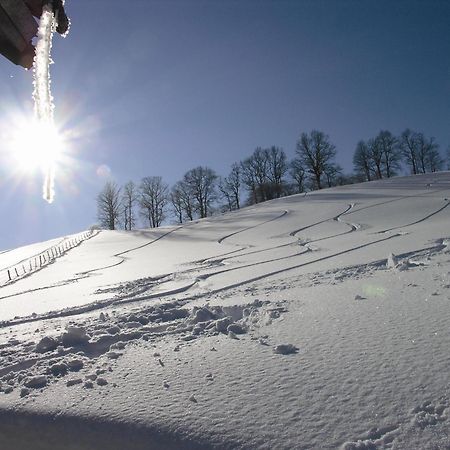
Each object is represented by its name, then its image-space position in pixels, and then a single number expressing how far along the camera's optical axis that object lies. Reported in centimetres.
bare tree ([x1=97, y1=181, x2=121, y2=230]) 5816
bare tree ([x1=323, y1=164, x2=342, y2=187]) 5959
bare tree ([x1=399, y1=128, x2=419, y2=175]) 6438
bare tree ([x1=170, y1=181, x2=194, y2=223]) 6244
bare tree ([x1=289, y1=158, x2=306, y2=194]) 6128
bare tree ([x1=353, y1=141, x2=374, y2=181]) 6334
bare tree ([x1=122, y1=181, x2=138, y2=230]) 6094
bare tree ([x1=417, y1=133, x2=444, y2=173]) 6475
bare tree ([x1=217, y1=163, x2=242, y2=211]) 6525
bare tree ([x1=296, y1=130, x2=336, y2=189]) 5902
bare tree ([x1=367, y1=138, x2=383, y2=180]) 6272
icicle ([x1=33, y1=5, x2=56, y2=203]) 181
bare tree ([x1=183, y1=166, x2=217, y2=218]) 6225
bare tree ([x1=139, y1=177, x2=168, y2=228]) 6066
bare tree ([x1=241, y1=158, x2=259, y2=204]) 6400
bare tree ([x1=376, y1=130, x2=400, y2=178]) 6225
